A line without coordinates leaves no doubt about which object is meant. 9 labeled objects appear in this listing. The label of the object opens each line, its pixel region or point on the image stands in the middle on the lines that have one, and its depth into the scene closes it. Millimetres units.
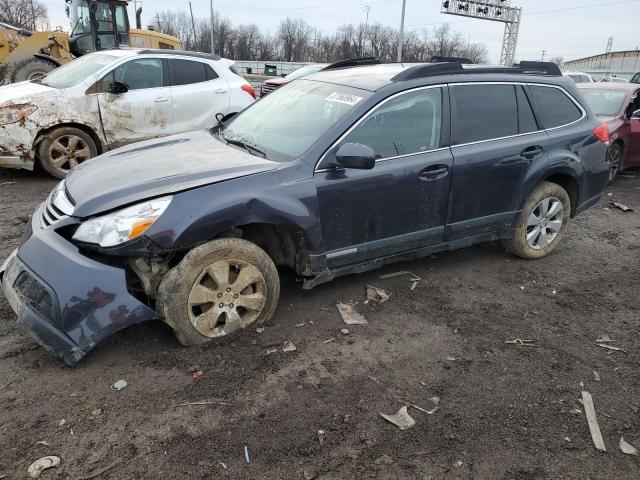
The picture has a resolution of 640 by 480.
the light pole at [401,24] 31761
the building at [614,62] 56188
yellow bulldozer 11602
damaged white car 6723
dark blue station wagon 2982
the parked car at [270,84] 12437
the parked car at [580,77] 18272
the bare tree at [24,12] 68669
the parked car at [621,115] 8266
